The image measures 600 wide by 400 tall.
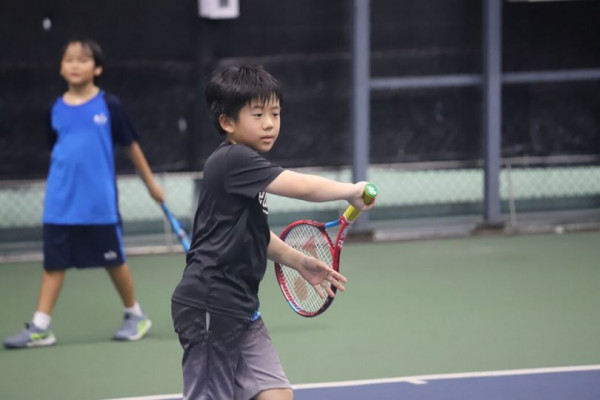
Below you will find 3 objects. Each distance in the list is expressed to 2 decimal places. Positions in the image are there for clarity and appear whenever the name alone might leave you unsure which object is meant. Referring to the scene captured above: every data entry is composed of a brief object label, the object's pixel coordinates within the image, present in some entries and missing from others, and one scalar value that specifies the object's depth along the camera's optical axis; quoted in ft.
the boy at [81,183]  38.88
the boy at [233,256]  23.39
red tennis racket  24.72
